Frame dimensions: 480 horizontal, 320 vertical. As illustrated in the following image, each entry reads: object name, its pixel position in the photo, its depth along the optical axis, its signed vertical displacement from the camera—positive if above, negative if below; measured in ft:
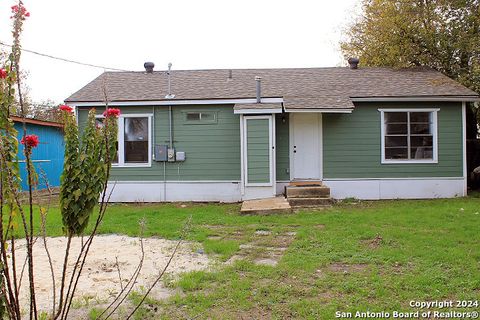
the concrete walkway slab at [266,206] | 32.12 -4.23
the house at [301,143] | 39.78 +0.93
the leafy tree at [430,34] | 48.19 +13.82
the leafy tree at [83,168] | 10.04 -0.38
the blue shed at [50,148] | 57.57 +1.07
